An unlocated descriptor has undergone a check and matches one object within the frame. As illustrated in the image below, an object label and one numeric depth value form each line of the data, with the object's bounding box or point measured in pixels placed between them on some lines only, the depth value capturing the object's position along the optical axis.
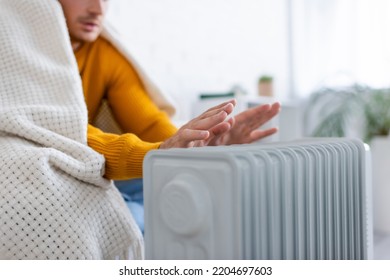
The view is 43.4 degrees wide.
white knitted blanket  0.92
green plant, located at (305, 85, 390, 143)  2.61
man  1.03
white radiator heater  0.71
